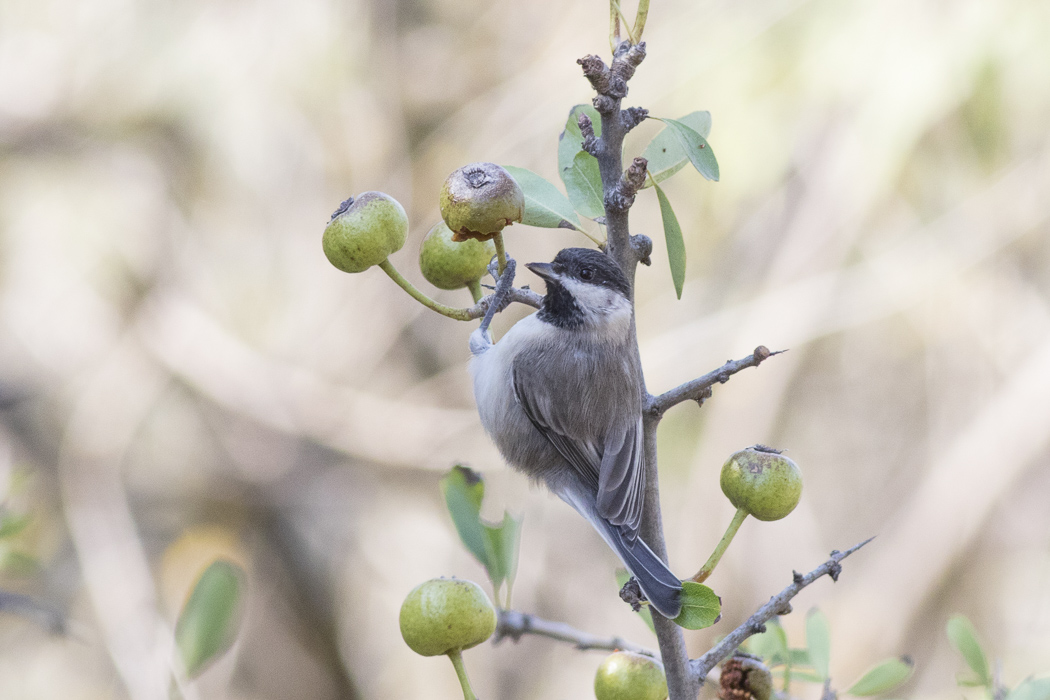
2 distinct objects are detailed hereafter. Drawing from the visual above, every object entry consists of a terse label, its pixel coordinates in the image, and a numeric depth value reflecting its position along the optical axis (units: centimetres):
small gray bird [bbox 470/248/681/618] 479
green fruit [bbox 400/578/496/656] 466
